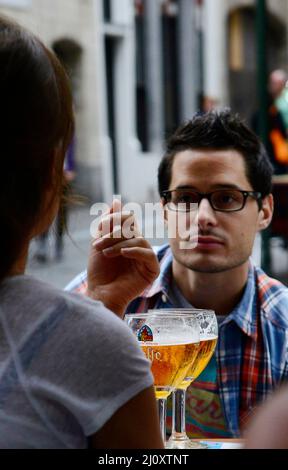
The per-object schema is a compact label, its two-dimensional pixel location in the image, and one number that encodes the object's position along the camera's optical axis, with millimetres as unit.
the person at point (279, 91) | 8414
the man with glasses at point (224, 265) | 2156
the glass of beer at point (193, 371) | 1925
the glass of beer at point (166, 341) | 1895
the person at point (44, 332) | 1587
